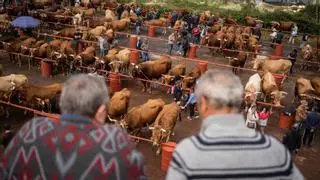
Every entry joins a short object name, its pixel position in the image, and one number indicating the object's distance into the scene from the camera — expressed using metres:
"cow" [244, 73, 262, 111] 15.81
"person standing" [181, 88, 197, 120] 14.98
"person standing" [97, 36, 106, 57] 21.88
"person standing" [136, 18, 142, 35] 28.38
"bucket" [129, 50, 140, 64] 20.74
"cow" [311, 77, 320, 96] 17.42
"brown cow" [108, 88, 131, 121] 13.34
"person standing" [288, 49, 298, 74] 22.19
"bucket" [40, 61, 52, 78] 18.95
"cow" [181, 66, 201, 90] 17.05
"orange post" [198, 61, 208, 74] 18.88
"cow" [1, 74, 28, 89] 14.83
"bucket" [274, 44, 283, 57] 25.34
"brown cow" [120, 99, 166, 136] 12.75
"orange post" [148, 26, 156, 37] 28.02
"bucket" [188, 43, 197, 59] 23.42
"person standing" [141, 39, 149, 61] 20.82
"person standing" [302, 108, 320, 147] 13.52
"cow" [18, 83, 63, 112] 14.10
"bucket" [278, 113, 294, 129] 15.08
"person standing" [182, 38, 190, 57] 23.27
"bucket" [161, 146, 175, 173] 10.76
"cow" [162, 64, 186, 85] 17.56
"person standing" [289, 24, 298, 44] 29.02
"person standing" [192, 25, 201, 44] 26.55
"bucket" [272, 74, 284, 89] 17.93
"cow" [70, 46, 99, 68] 19.02
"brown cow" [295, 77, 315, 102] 17.05
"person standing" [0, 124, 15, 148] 9.27
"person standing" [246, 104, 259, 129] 14.07
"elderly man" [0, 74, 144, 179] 2.54
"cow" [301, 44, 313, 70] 23.78
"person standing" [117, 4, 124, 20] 32.40
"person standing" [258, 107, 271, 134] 14.09
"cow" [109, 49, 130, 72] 18.70
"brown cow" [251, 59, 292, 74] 20.00
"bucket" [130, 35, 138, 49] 23.35
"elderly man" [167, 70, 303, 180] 2.52
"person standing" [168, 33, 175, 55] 24.01
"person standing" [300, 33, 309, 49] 29.49
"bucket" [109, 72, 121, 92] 17.34
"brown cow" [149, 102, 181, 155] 12.24
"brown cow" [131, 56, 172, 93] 18.01
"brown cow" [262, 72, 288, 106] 16.23
